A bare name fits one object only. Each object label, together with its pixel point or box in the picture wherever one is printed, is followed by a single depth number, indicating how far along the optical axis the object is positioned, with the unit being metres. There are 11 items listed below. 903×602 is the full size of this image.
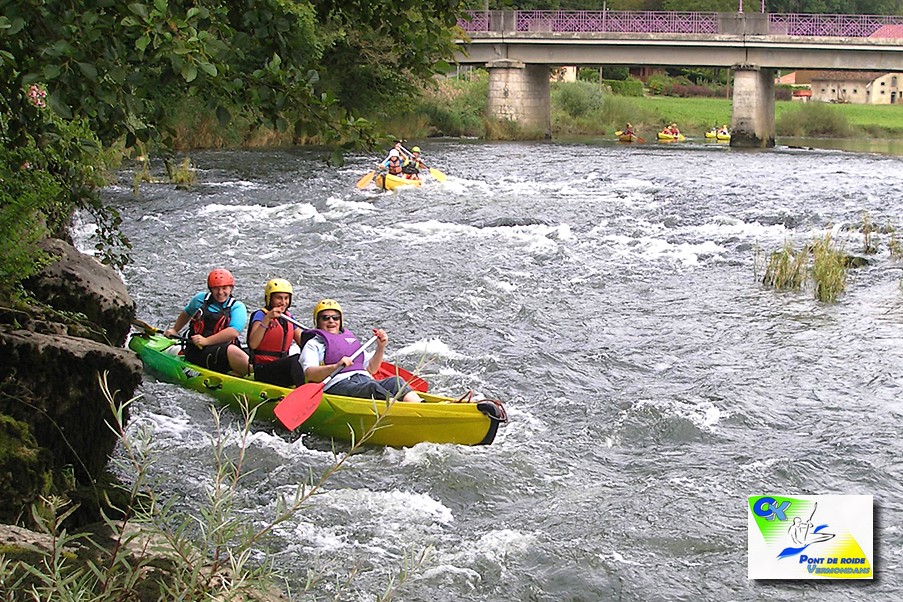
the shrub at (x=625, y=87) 73.41
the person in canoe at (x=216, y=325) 9.09
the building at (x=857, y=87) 99.94
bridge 41.56
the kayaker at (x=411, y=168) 23.53
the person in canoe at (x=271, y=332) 8.66
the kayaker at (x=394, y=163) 23.11
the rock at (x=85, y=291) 6.99
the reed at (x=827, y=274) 12.40
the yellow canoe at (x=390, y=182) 22.44
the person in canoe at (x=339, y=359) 8.02
